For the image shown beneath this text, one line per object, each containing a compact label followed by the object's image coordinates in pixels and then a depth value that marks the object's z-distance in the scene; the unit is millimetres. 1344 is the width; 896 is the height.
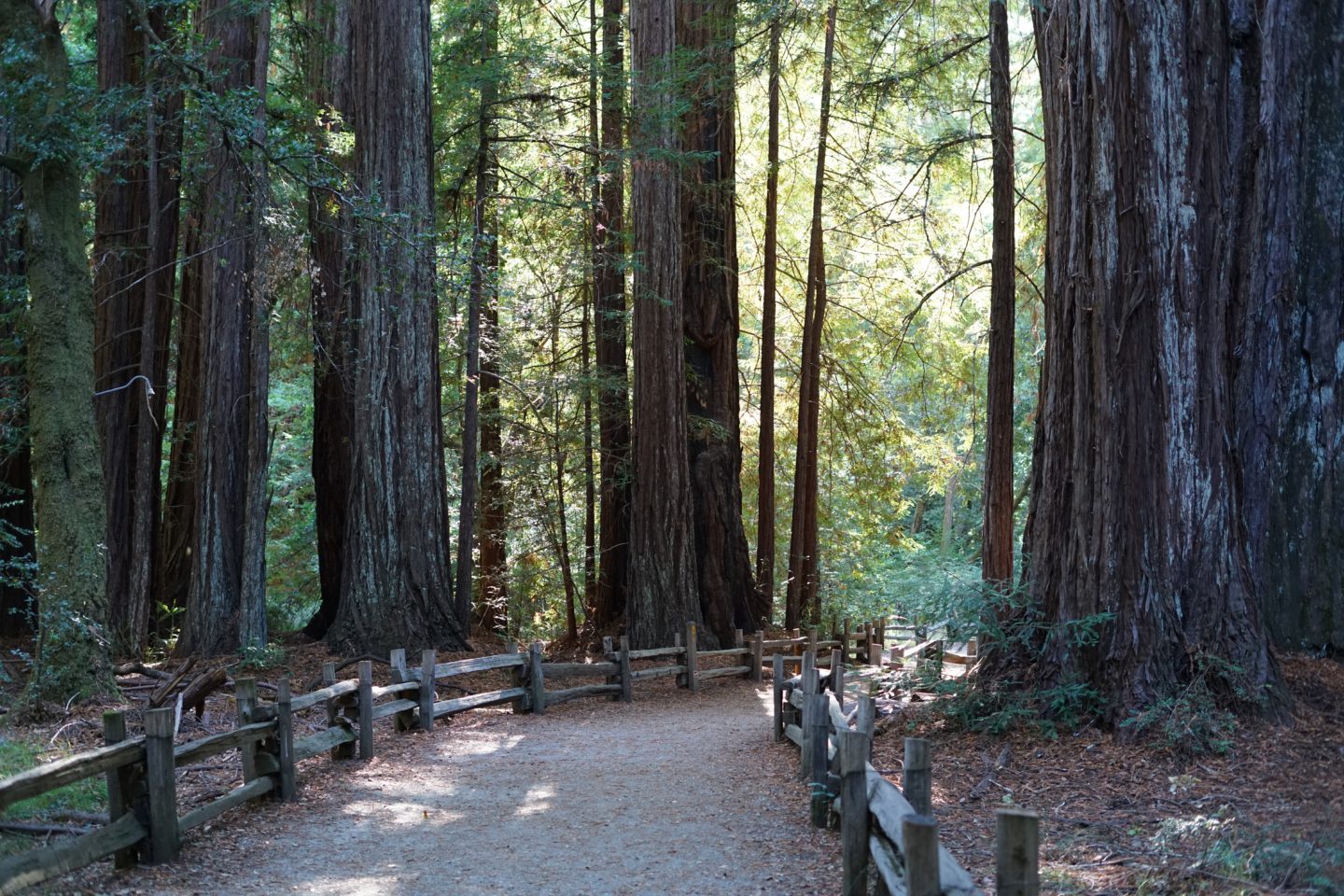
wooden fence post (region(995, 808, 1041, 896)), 3658
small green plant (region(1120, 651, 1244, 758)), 7332
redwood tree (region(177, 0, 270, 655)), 13641
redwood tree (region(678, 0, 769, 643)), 18578
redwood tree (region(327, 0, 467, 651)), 14312
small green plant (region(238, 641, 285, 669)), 13164
